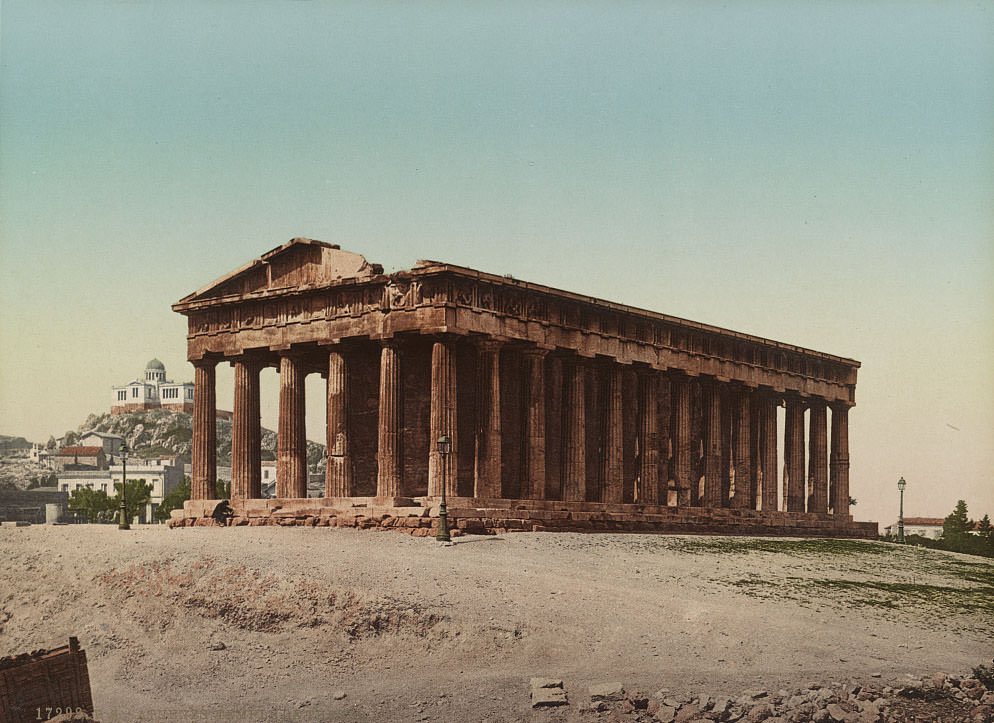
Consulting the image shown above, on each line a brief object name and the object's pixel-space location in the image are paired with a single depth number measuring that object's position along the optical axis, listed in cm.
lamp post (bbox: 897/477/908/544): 6062
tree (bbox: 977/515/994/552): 7539
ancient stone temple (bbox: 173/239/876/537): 4625
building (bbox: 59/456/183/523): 14812
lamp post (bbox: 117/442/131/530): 5005
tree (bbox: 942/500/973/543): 8256
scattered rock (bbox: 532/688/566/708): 2434
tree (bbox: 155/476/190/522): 11181
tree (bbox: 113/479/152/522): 12369
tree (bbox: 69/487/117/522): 12081
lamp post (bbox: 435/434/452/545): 3988
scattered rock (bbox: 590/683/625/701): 2438
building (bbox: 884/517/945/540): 12818
